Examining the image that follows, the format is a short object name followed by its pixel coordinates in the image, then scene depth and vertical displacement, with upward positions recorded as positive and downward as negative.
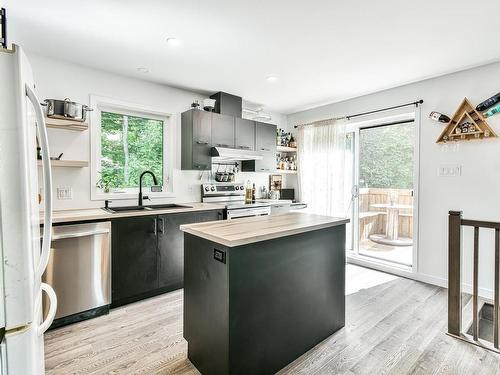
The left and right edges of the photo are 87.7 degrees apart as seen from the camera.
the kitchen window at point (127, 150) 3.11 +0.44
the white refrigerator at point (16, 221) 0.91 -0.14
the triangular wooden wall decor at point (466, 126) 2.87 +0.66
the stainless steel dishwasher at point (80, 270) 2.24 -0.78
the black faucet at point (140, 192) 3.17 -0.11
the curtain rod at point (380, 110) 3.38 +1.07
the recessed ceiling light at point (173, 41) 2.38 +1.32
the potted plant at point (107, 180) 3.11 +0.04
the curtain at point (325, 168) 4.25 +0.26
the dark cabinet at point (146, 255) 2.63 -0.78
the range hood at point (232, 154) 3.64 +0.43
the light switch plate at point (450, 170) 3.08 +0.17
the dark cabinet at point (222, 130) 3.69 +0.77
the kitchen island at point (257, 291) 1.54 -0.73
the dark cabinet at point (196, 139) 3.49 +0.60
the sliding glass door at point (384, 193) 3.85 -0.14
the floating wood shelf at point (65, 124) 2.51 +0.59
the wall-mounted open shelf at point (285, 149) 4.83 +0.66
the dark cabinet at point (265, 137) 4.25 +0.79
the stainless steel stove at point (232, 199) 3.62 -0.25
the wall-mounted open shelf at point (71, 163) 2.54 +0.20
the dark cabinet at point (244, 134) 3.96 +0.77
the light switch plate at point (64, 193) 2.78 -0.11
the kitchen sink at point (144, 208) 2.91 -0.29
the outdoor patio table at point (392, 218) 4.05 -0.55
